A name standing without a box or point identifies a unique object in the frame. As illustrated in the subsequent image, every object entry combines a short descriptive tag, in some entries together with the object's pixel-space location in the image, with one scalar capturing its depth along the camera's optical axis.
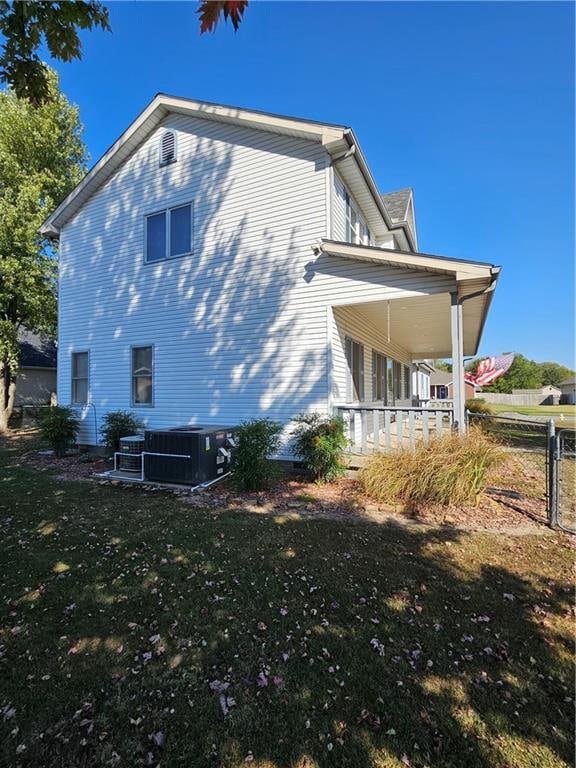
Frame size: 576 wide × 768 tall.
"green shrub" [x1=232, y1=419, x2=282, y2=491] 6.76
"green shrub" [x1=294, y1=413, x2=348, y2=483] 7.10
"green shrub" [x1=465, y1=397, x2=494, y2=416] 19.25
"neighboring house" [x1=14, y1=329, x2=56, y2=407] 21.77
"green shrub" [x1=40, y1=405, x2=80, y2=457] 10.43
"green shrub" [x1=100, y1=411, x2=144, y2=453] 9.84
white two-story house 8.00
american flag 23.14
